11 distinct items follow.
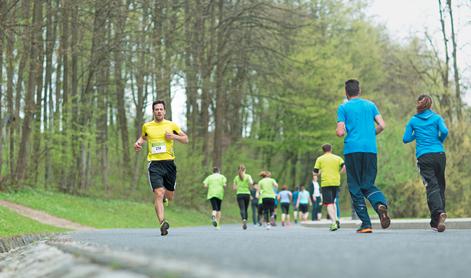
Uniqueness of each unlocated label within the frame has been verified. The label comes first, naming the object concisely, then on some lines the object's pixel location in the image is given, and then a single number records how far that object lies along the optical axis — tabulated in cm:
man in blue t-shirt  1288
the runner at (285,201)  3581
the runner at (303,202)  3707
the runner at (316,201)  3498
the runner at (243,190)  2511
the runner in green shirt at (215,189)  2356
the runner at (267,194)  2661
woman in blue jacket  1383
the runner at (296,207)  3910
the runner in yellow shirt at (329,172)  1814
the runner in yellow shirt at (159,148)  1488
